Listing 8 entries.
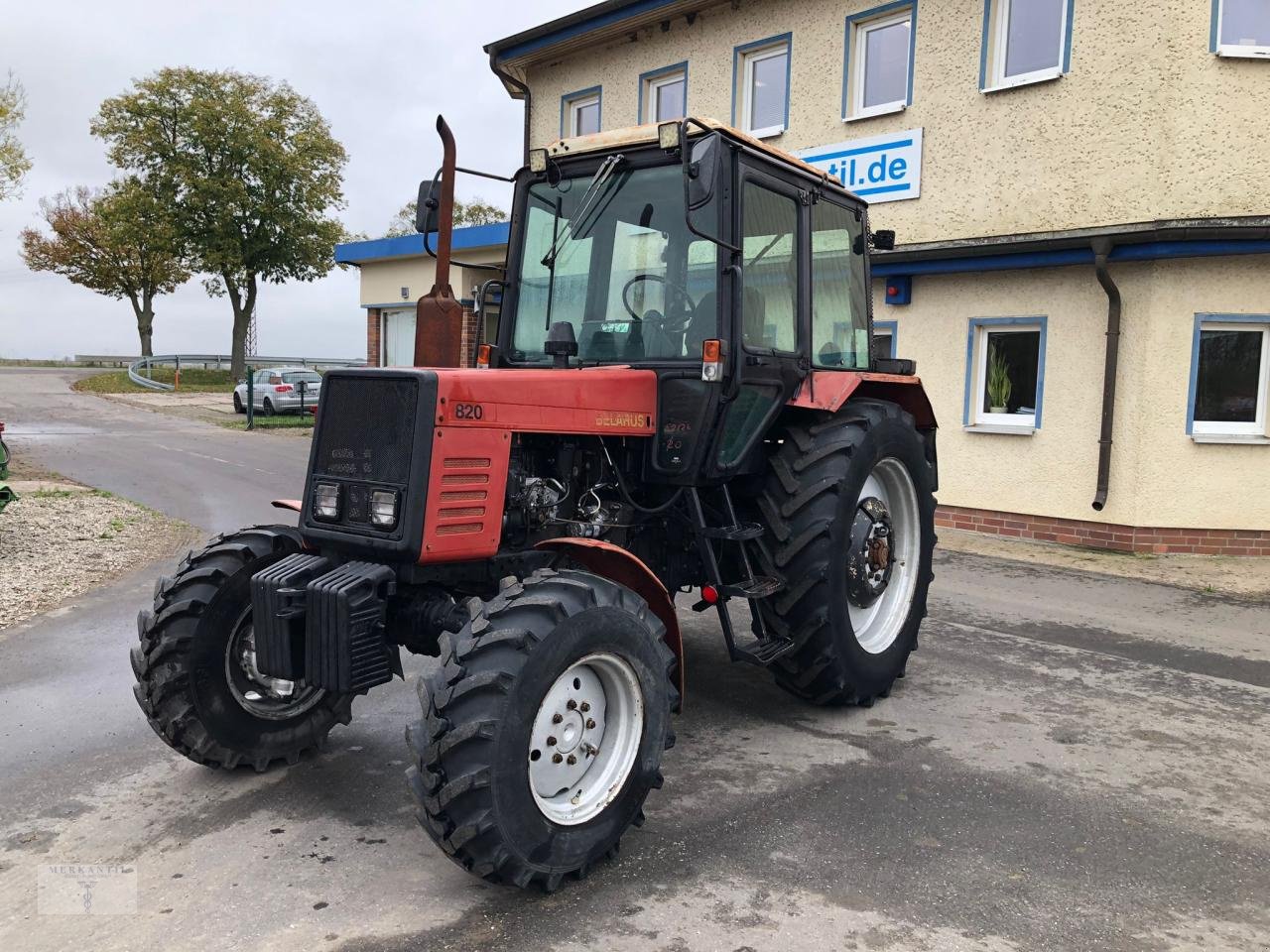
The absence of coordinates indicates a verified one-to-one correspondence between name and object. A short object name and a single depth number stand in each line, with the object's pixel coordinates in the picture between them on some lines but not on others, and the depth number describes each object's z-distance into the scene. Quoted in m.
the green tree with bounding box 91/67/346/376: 32.16
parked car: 23.56
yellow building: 8.68
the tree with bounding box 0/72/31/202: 17.47
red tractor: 3.04
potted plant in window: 10.10
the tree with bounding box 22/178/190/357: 39.00
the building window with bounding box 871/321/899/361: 10.92
